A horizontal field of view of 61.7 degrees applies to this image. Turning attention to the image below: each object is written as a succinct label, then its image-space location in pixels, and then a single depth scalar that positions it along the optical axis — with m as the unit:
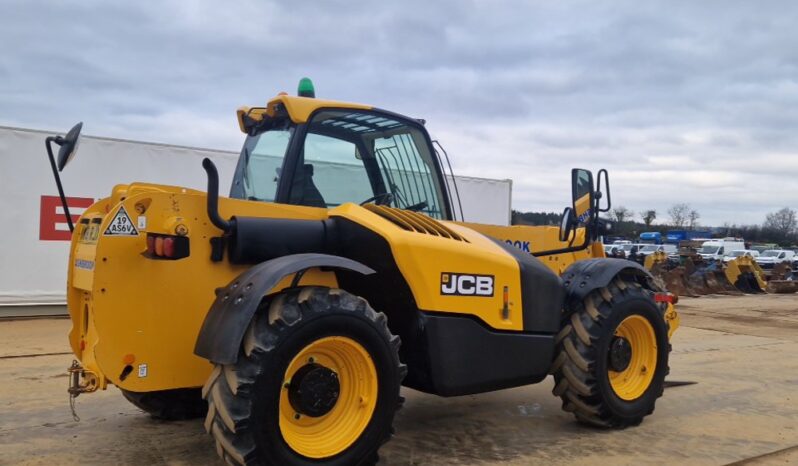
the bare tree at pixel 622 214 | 68.36
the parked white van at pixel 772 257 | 33.62
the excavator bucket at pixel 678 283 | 19.90
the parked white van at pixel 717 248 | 37.62
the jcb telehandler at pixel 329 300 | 3.42
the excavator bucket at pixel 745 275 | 21.41
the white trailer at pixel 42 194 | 10.73
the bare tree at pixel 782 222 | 87.69
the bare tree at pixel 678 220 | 86.38
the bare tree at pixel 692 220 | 86.81
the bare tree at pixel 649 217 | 77.69
